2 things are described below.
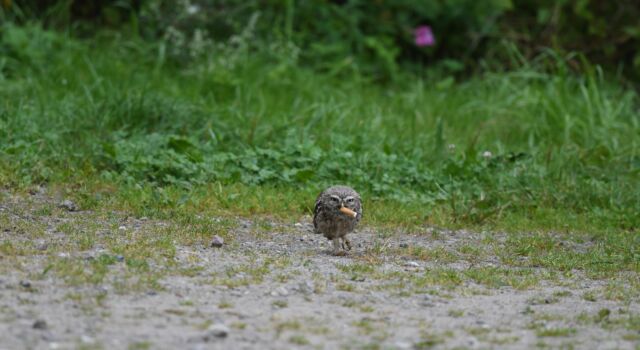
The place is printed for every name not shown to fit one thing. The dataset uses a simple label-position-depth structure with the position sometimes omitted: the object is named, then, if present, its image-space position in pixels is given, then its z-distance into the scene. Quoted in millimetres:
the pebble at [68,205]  17203
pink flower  29047
